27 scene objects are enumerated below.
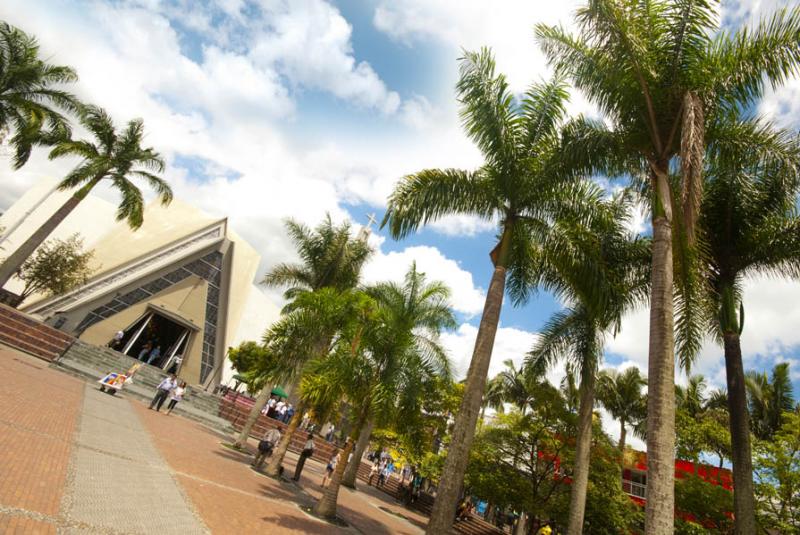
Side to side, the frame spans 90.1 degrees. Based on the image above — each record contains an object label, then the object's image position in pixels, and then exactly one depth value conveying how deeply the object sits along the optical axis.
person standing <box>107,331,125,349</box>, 26.50
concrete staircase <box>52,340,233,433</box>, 19.72
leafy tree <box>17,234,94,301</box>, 24.88
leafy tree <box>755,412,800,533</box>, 12.66
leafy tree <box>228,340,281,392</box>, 36.75
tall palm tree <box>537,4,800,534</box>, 6.34
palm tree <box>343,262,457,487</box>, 13.97
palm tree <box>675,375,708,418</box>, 23.92
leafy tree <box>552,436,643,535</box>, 14.99
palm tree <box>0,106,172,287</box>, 20.19
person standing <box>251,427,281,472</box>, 13.34
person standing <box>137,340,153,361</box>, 27.17
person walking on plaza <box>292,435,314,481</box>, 13.91
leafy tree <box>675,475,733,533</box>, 14.36
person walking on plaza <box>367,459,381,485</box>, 27.06
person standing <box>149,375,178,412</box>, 17.58
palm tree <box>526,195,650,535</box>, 9.29
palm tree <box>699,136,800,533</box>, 9.58
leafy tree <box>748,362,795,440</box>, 24.78
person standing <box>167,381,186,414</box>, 17.86
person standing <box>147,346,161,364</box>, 28.50
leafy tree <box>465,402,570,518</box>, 16.08
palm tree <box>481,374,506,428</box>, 38.16
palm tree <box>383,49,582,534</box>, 9.87
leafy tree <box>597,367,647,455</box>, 32.81
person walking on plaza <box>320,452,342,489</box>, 15.20
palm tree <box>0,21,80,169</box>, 17.80
